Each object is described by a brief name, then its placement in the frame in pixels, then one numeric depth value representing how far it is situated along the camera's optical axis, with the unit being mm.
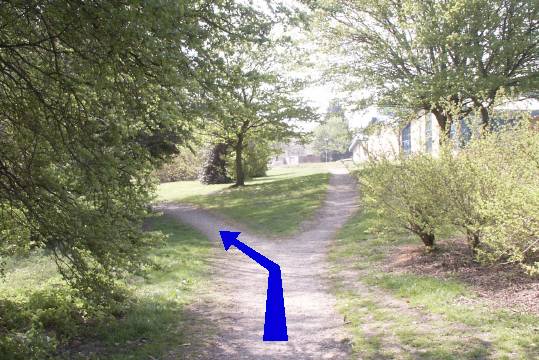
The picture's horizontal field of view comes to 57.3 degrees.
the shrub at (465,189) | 8430
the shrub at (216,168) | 36125
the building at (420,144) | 9820
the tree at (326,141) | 89250
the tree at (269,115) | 26797
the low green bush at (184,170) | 42506
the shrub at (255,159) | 34912
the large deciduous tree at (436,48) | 18875
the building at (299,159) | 97500
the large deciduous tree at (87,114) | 4672
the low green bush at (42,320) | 4980
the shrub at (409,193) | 9219
